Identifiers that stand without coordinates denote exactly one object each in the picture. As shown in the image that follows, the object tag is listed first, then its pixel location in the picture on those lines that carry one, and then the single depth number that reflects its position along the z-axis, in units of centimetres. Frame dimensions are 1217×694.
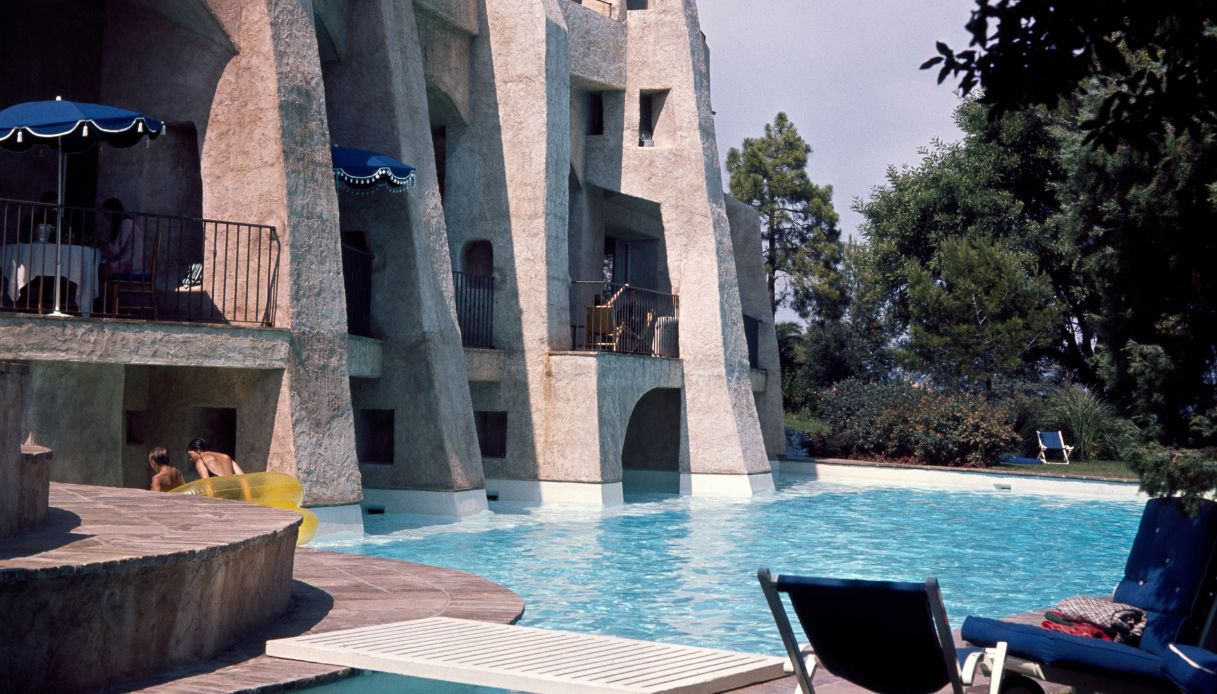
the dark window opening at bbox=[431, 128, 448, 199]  2383
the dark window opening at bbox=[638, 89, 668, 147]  2584
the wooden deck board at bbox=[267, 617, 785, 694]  500
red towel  680
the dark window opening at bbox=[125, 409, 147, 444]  1611
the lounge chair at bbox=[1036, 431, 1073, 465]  3266
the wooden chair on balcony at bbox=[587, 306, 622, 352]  2284
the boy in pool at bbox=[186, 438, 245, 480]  1395
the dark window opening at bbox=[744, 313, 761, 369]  2980
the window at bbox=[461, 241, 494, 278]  2295
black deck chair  516
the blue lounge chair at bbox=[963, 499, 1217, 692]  597
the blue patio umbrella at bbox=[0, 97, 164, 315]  1304
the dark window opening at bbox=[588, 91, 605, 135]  2658
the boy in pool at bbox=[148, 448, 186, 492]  1332
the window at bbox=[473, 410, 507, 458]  2253
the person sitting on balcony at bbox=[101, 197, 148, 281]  1527
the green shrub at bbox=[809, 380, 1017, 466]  3031
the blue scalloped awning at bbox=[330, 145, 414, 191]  1653
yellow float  1216
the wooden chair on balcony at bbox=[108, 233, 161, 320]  1431
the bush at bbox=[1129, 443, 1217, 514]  727
